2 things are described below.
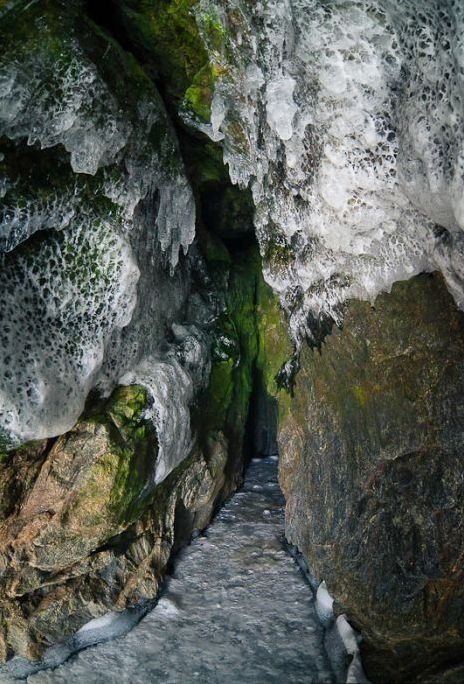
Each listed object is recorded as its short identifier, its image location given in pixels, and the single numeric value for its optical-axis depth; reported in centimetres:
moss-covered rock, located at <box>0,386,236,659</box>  366
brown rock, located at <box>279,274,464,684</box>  365
